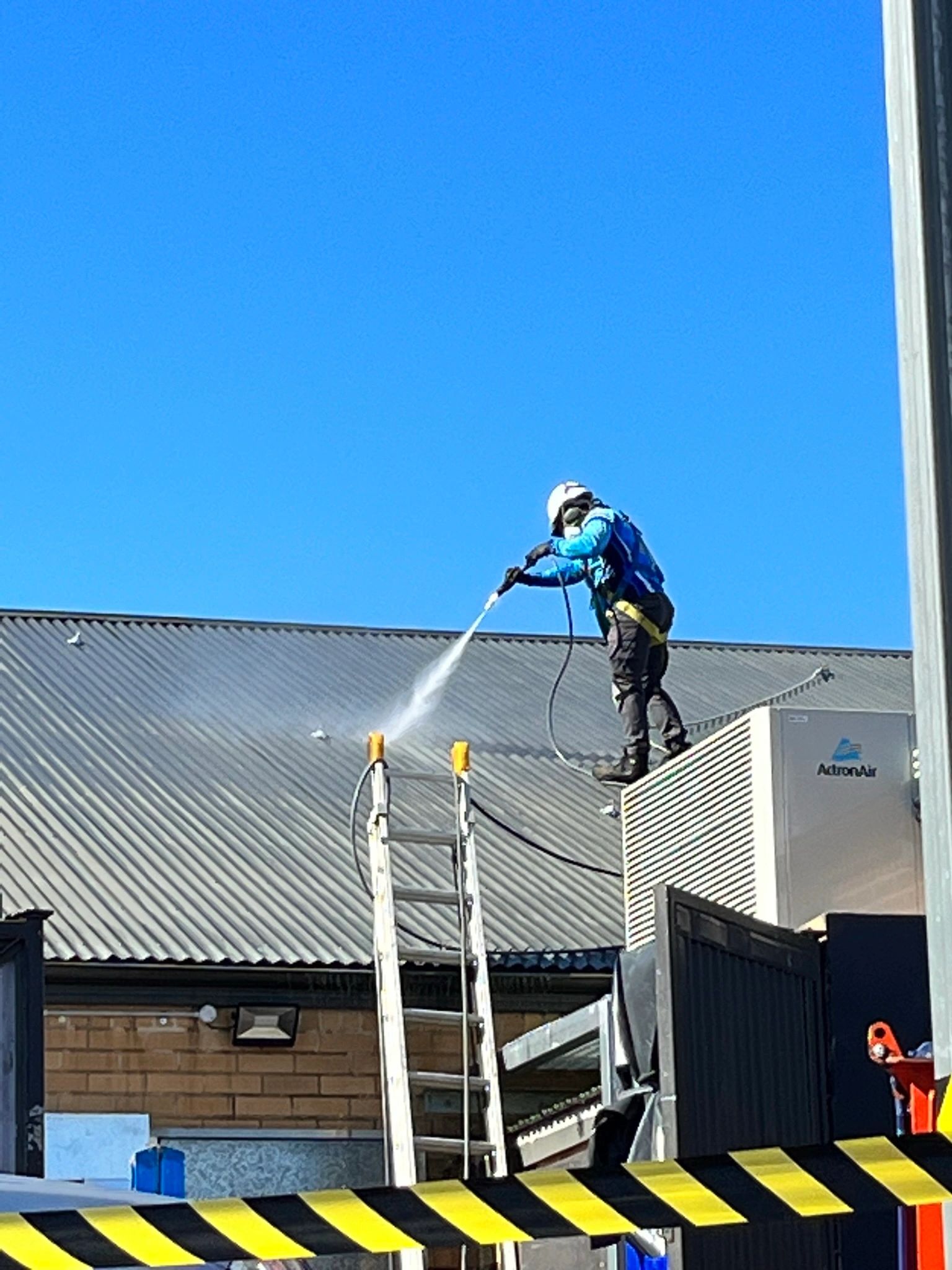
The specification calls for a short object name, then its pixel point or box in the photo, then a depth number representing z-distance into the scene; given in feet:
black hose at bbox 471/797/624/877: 49.73
